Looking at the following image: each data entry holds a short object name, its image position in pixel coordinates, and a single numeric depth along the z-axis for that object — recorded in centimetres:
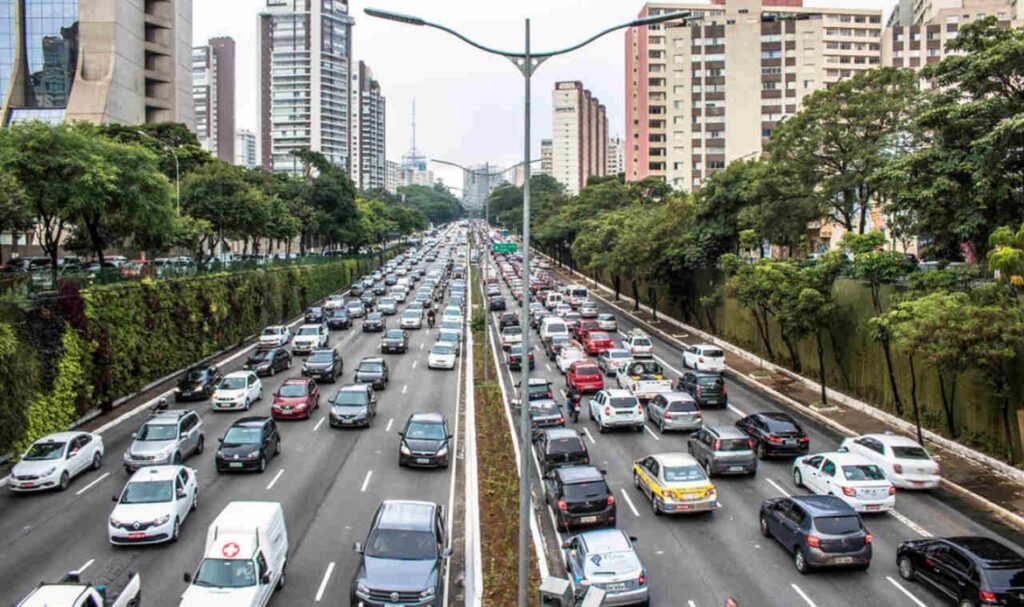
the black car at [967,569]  1410
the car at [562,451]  2267
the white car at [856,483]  2020
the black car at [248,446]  2327
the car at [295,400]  3020
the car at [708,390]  3331
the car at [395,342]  4719
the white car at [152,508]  1752
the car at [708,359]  4016
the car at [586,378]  3559
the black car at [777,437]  2527
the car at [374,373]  3675
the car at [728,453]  2319
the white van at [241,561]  1373
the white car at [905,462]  2238
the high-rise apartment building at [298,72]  19375
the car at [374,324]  5641
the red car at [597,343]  4615
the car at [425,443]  2411
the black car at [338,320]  5766
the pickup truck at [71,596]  1221
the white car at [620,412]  2902
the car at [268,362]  3953
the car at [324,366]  3788
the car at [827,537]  1631
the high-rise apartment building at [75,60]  8325
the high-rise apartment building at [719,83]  10375
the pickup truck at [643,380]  3375
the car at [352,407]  2917
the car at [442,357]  4253
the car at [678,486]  1984
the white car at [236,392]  3203
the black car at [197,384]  3413
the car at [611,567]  1461
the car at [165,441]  2319
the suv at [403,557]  1396
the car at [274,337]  4759
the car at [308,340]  4647
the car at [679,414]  2903
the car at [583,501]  1866
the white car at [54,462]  2153
